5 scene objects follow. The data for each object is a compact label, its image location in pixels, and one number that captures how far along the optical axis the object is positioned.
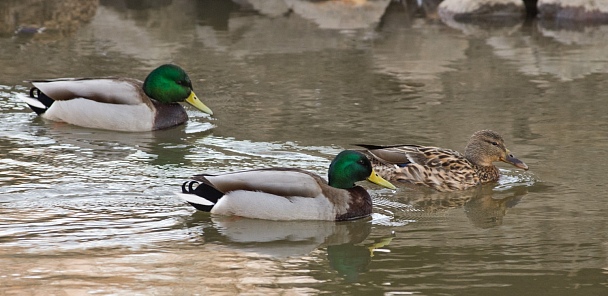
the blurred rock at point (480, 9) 22.95
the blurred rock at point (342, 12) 22.08
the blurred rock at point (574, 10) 22.25
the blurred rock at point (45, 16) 20.30
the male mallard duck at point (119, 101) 12.97
